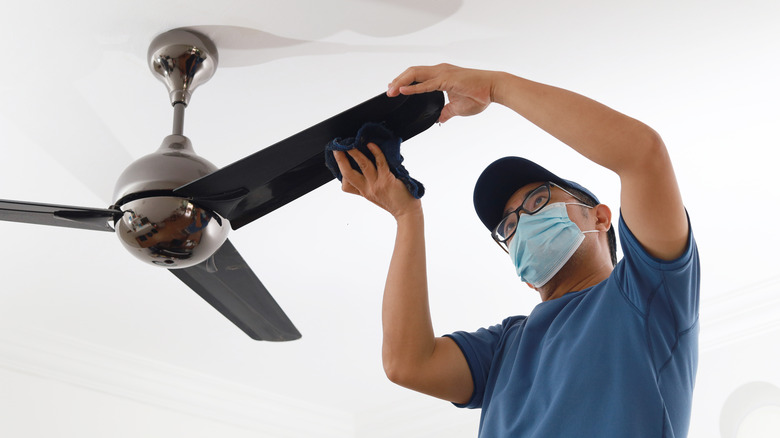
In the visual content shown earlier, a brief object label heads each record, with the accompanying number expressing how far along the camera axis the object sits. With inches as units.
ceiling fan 49.1
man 41.4
